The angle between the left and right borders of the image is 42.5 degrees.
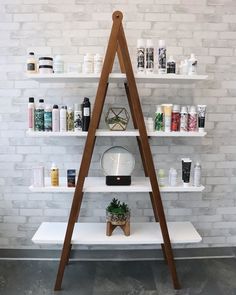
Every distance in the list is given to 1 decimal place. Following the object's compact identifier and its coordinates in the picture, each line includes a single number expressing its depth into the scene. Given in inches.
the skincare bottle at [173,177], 79.7
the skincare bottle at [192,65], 75.5
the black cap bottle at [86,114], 75.0
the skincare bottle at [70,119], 76.7
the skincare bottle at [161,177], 80.0
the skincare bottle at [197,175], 79.0
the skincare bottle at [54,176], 77.8
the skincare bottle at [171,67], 75.4
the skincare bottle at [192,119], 76.7
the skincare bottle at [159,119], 76.9
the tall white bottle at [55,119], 75.7
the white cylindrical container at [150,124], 77.9
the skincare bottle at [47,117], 75.9
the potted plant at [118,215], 79.4
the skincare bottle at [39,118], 76.2
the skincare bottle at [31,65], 74.6
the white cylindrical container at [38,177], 77.8
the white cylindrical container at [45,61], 74.2
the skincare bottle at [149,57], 74.4
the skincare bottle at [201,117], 77.2
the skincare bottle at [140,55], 74.3
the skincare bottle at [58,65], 74.9
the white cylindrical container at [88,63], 74.5
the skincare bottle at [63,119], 75.5
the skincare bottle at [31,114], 75.9
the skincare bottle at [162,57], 74.5
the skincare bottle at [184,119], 76.9
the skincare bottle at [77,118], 76.3
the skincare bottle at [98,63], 74.8
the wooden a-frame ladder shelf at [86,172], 70.6
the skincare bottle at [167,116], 76.3
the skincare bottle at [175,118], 76.7
